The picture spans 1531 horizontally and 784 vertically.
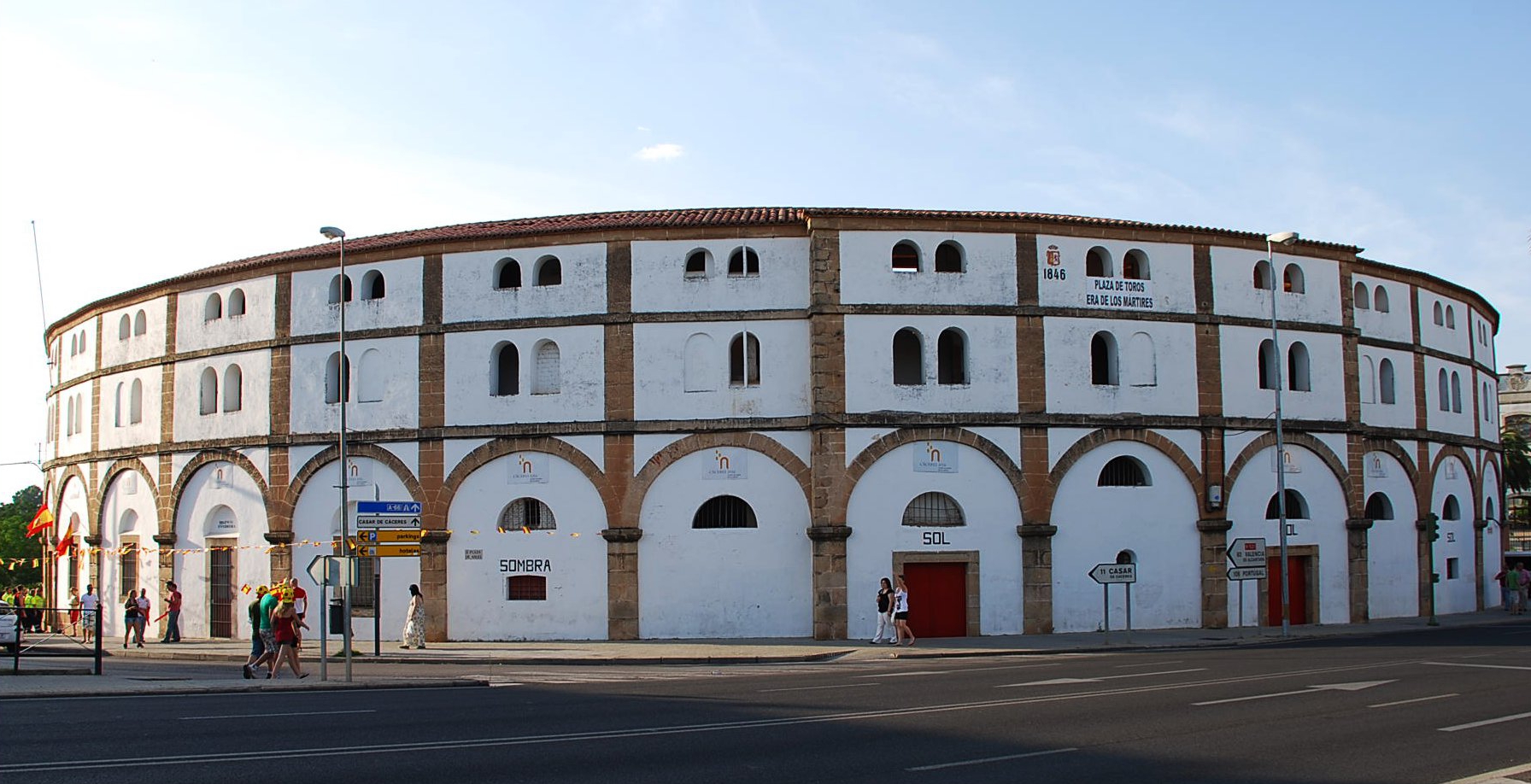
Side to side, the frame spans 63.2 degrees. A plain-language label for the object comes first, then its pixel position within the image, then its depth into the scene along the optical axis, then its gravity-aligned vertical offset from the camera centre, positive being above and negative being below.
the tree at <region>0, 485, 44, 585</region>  79.12 -3.93
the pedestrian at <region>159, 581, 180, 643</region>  33.59 -3.64
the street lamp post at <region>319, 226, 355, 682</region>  23.47 -0.53
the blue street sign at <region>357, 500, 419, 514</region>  25.38 -0.54
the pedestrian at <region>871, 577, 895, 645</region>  28.88 -3.22
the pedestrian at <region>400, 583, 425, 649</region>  30.05 -3.45
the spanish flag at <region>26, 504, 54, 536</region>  42.19 -1.24
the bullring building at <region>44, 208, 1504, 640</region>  30.88 +1.43
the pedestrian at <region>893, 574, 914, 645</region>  28.64 -3.13
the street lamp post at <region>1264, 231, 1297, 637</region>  30.41 +0.15
